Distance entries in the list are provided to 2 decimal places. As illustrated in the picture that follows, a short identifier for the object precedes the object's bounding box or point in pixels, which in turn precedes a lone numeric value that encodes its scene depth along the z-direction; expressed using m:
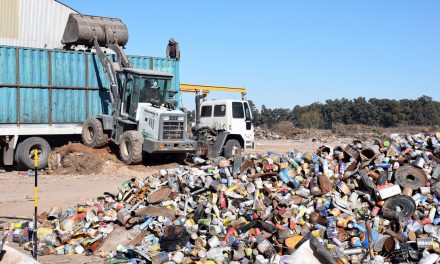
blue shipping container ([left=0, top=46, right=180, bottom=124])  17.07
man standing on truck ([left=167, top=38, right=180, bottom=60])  21.43
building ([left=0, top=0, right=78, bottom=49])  23.89
